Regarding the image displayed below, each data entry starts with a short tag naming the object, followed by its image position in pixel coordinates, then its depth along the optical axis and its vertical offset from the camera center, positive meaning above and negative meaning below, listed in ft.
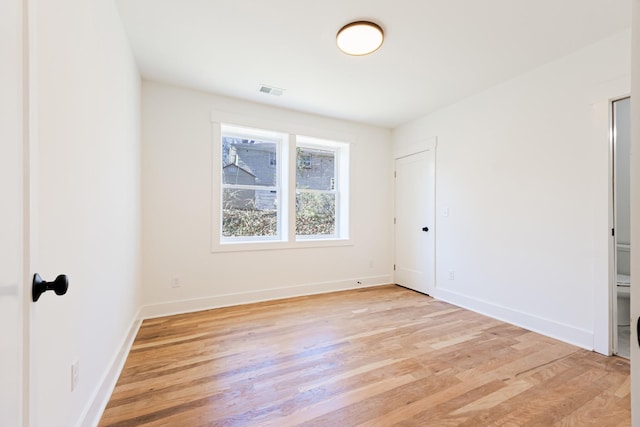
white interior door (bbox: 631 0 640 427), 1.95 +0.01
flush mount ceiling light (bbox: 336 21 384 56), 7.23 +4.63
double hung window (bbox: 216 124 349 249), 12.23 +1.22
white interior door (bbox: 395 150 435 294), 13.07 -0.35
